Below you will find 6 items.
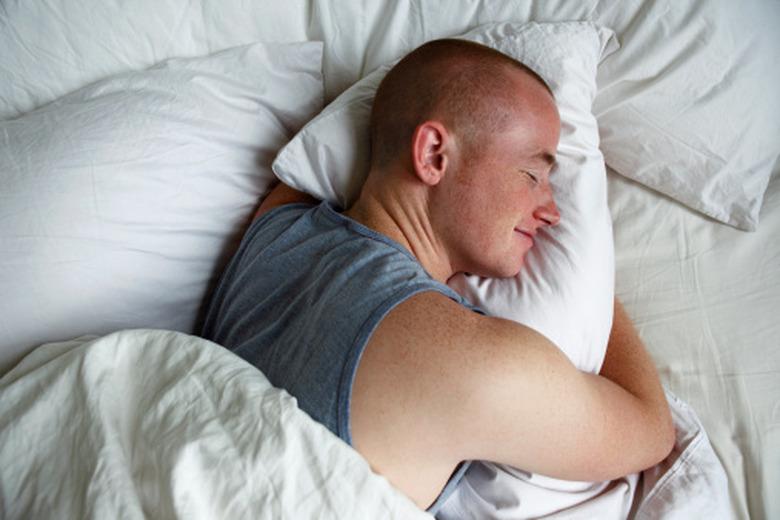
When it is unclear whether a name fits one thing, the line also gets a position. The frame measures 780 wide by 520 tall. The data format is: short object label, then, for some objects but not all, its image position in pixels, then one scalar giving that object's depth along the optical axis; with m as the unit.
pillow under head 1.02
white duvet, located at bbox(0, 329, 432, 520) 0.72
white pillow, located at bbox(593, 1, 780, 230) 1.21
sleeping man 0.78
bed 0.87
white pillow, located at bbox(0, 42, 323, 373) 1.04
